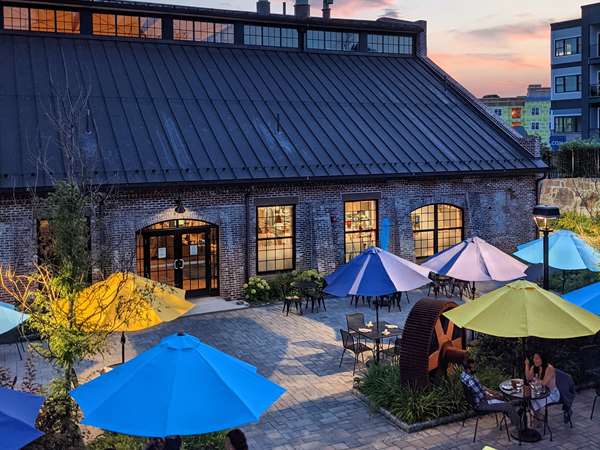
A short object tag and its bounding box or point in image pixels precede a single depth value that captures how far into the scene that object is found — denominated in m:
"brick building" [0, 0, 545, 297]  19.64
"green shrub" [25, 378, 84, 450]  8.85
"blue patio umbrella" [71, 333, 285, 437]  6.92
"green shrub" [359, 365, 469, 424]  11.02
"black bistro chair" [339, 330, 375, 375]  13.68
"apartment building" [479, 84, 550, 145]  107.81
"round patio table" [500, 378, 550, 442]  10.38
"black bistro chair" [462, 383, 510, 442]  10.38
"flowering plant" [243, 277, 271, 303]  20.47
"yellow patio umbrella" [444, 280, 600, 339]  9.77
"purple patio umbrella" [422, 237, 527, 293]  15.12
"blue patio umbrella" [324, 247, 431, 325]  13.38
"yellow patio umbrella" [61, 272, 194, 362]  9.51
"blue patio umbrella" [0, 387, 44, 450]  6.76
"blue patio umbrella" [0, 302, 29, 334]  11.21
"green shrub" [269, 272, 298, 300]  20.81
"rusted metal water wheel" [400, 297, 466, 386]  11.40
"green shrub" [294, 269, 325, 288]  20.80
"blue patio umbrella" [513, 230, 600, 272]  16.30
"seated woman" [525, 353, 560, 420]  10.74
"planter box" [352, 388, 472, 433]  10.74
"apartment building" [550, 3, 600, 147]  57.91
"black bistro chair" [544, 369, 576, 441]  10.80
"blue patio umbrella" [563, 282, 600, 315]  11.28
